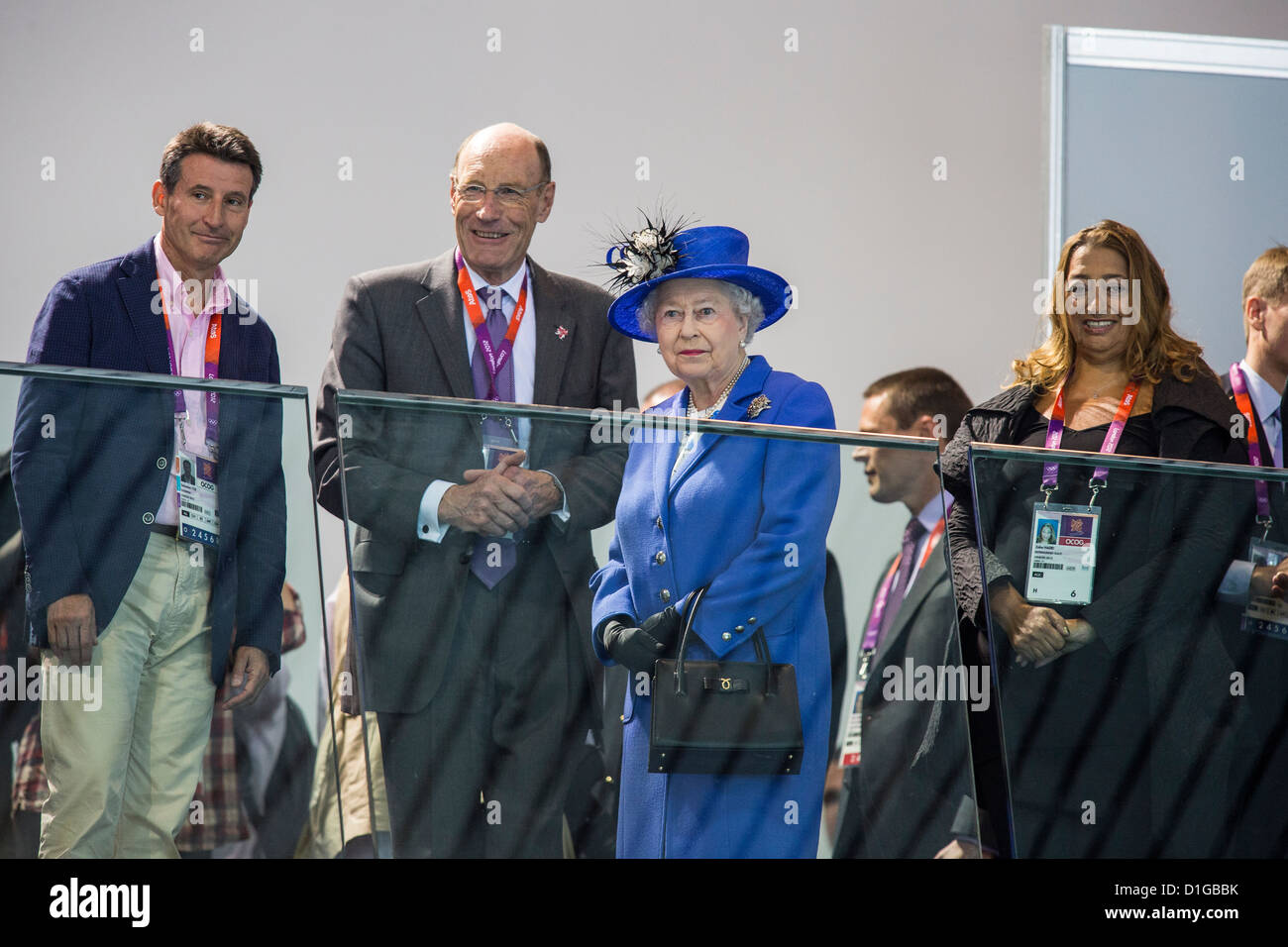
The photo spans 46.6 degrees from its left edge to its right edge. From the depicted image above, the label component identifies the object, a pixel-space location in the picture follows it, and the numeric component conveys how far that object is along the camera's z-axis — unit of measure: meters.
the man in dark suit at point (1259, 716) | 2.85
